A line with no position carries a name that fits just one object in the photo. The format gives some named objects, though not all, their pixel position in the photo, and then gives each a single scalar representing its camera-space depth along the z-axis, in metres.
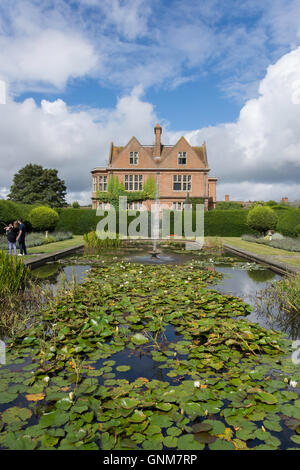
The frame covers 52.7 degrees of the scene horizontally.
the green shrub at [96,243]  14.76
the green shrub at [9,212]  15.66
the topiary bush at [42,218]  19.77
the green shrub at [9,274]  5.27
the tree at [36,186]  47.47
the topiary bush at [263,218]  20.62
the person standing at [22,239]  10.66
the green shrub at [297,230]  17.68
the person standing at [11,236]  10.48
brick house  34.84
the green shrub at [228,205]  49.91
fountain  11.70
